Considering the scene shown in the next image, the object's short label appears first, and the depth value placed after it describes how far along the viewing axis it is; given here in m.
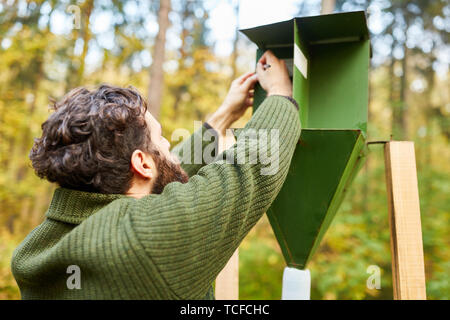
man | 1.17
